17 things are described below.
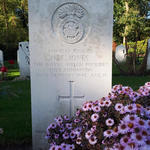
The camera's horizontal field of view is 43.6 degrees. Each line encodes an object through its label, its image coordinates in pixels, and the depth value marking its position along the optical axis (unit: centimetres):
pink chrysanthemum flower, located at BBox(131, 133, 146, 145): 46
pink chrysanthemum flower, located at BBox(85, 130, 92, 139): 61
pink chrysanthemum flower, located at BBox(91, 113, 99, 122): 62
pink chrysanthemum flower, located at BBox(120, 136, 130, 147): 48
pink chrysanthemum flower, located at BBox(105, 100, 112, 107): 66
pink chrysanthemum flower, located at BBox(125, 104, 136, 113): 54
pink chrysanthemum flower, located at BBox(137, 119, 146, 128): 48
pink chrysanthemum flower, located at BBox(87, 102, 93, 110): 68
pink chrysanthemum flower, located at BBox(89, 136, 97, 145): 59
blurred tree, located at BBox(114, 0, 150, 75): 1178
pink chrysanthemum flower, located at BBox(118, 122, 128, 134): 48
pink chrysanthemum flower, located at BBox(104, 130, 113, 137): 54
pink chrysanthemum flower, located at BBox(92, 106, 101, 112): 65
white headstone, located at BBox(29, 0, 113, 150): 84
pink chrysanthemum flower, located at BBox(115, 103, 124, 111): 60
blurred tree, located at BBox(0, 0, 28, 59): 1629
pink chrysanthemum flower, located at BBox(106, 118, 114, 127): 58
